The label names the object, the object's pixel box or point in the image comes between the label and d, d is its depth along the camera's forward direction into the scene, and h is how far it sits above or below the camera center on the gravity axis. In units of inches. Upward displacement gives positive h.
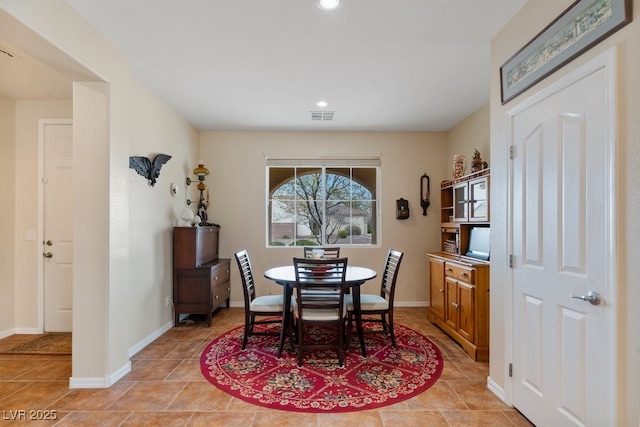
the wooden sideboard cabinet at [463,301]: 119.1 -34.8
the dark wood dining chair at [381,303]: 126.2 -34.8
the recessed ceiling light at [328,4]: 80.6 +53.6
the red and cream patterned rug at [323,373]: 92.3 -52.3
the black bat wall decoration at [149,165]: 123.6 +20.7
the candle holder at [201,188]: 174.7 +15.8
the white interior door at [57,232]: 145.0 -6.9
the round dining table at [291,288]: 118.9 -27.3
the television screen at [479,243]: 131.9 -11.8
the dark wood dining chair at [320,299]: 111.6 -29.1
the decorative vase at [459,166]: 158.7 +24.6
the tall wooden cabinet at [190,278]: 155.8 -29.7
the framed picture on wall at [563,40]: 58.4 +37.2
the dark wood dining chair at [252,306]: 125.7 -35.1
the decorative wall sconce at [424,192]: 193.8 +14.4
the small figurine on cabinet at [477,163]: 140.4 +23.0
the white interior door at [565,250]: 59.8 -7.4
